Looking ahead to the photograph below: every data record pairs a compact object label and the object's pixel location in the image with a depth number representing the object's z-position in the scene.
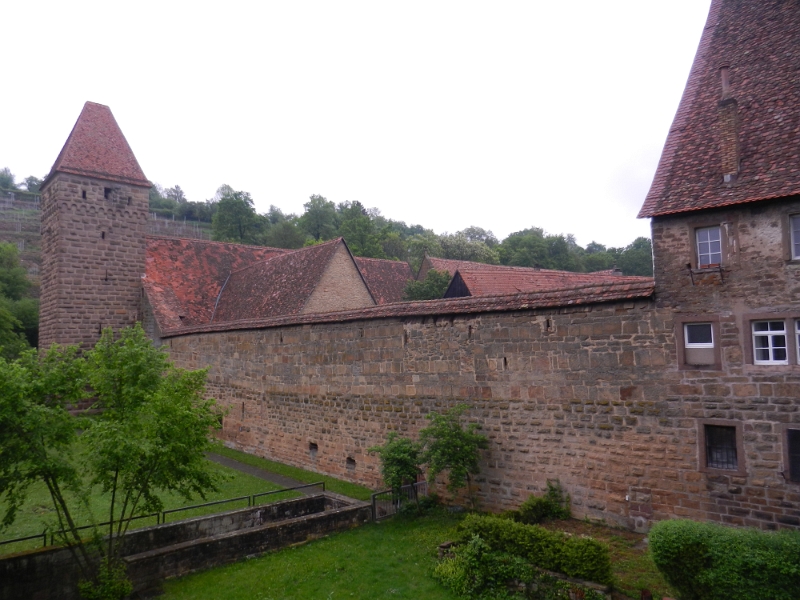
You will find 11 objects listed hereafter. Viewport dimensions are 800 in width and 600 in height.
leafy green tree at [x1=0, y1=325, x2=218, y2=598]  8.93
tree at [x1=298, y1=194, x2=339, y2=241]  75.75
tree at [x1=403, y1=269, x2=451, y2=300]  30.78
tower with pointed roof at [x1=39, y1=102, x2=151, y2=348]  26.42
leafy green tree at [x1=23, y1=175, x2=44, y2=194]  121.02
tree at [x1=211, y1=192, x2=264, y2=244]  64.62
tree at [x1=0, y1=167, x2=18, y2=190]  122.91
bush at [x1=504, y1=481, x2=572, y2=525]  11.70
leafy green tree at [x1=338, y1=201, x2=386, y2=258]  55.47
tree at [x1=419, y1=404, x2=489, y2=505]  12.73
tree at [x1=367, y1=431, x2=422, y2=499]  13.37
